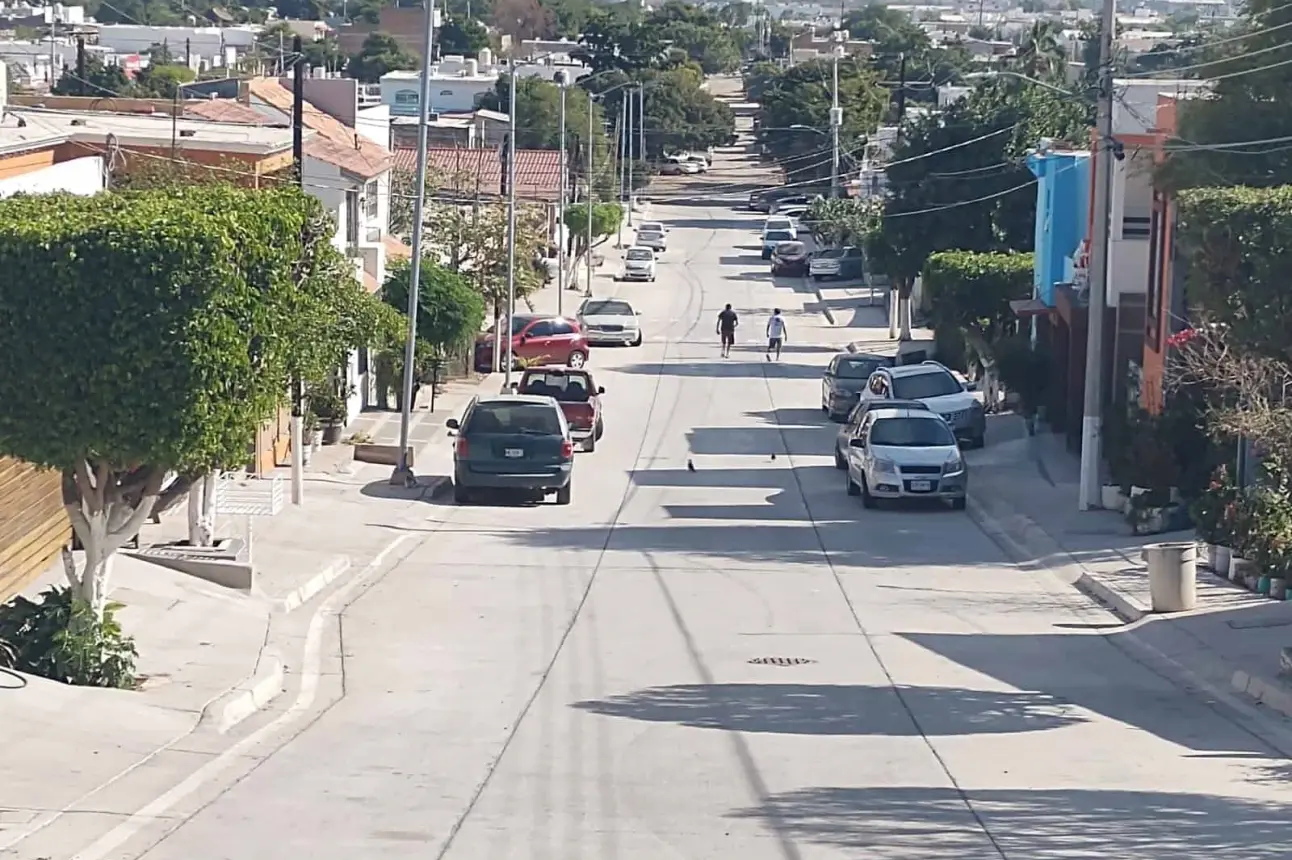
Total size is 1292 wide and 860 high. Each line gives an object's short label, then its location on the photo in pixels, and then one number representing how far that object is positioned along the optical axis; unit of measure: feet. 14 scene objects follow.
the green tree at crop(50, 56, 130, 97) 262.63
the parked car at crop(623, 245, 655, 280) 276.21
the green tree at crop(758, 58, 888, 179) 413.18
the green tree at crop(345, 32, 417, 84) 504.84
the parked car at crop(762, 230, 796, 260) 311.88
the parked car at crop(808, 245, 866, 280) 281.74
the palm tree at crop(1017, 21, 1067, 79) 301.02
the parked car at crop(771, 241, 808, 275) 290.97
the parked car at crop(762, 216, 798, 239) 325.21
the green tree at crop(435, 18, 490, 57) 646.33
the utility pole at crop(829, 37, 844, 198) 306.55
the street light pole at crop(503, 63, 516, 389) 158.30
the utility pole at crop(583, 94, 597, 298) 257.96
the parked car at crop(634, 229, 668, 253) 318.10
